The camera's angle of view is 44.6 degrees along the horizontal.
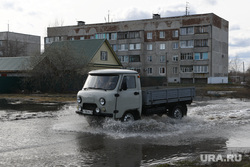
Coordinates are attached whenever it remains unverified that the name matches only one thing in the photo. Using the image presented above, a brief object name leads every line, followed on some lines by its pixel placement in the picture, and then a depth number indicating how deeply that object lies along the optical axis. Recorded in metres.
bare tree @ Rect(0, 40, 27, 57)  75.19
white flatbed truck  10.27
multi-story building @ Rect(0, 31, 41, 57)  76.19
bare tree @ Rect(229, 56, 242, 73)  113.19
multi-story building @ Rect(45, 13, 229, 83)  62.94
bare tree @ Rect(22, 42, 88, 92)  29.84
